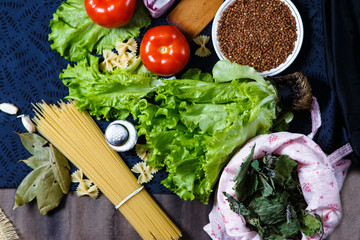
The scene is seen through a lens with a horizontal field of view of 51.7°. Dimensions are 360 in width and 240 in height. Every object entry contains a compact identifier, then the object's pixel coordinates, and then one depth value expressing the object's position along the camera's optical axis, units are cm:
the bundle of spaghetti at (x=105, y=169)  132
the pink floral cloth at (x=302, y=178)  109
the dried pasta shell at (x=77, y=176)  137
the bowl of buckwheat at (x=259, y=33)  128
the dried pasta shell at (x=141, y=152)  135
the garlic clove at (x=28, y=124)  138
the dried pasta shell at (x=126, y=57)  136
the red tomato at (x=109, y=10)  125
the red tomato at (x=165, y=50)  126
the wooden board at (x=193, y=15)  134
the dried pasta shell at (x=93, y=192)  136
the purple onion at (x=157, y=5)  130
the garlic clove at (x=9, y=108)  140
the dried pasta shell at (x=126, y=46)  136
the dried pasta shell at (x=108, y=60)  136
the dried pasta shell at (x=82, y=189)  136
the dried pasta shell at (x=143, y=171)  134
